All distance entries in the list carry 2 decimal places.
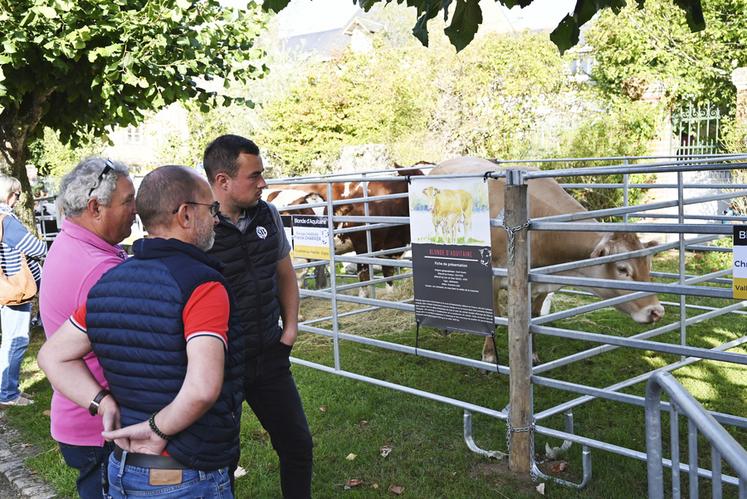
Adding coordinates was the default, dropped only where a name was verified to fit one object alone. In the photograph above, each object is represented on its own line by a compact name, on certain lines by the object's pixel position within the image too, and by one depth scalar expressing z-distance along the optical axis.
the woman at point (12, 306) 6.13
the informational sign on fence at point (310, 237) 6.27
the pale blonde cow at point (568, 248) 5.39
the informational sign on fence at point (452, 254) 4.63
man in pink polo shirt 2.71
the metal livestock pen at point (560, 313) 3.67
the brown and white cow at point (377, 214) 10.47
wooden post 4.42
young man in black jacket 3.41
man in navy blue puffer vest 2.10
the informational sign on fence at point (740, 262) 3.26
